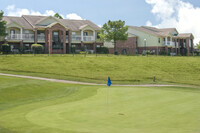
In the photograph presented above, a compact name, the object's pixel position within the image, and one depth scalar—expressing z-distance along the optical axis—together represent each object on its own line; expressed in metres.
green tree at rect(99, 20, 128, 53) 59.41
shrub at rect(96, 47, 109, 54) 60.51
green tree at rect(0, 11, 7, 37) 48.44
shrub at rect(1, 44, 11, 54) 48.00
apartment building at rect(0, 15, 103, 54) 53.47
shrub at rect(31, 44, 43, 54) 48.35
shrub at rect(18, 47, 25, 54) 49.87
